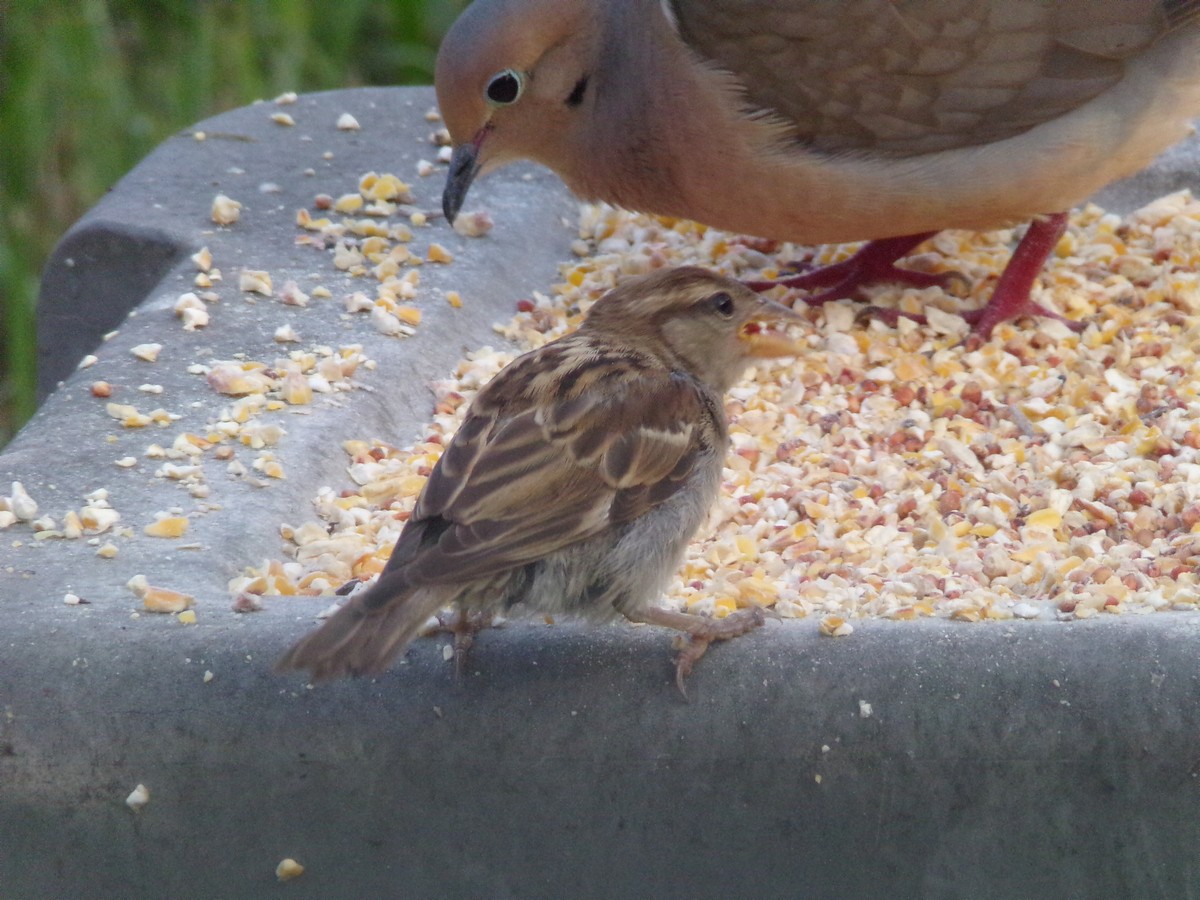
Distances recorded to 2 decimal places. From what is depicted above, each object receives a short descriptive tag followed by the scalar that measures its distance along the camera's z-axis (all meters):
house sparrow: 4.77
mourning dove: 7.91
